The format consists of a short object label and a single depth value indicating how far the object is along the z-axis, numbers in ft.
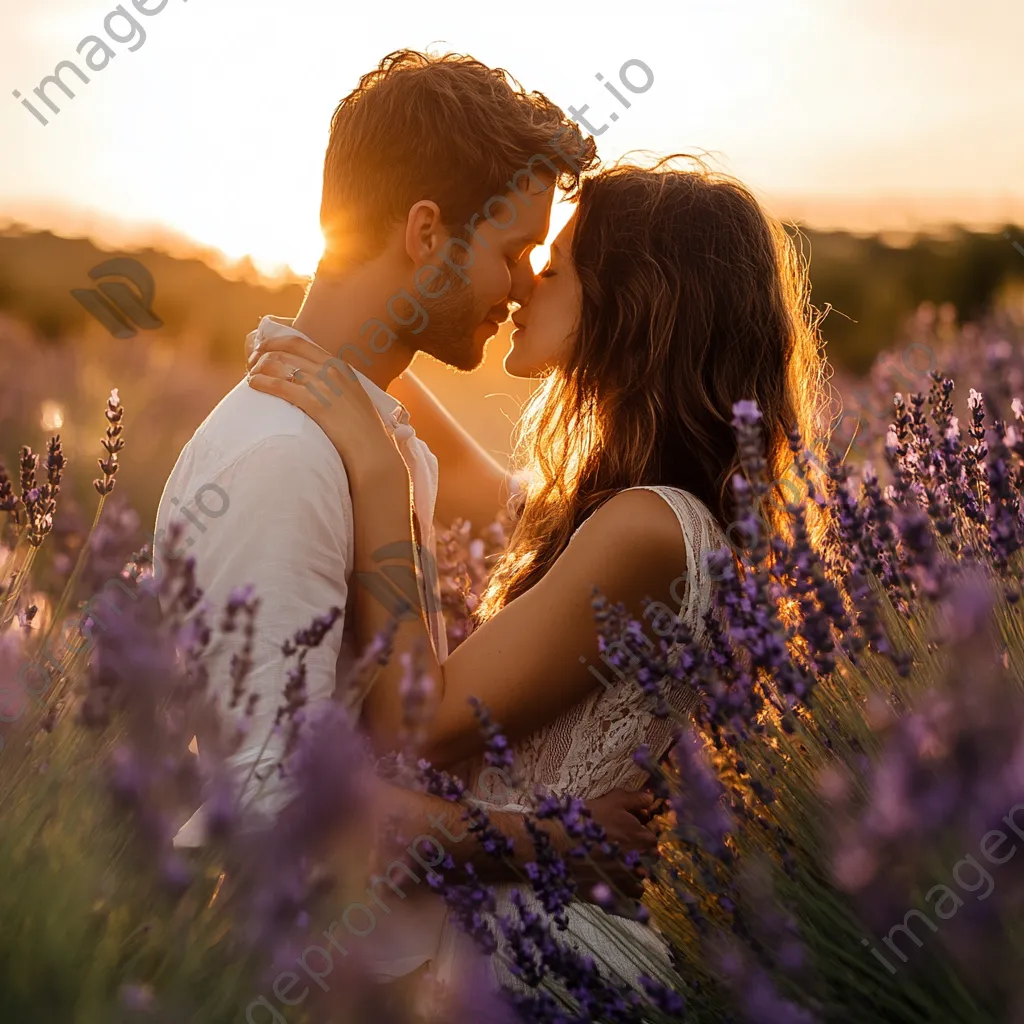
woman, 7.53
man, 8.87
